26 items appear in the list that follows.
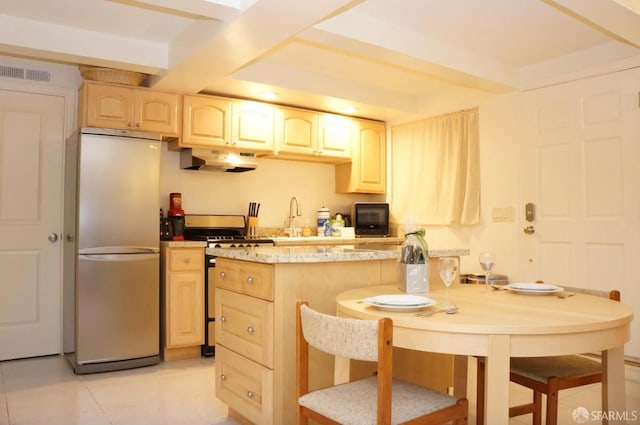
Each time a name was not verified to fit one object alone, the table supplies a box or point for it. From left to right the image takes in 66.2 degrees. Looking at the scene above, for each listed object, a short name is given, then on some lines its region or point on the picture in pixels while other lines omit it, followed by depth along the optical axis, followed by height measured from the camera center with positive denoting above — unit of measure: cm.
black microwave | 538 +0
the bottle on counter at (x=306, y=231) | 520 -13
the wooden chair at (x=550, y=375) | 192 -61
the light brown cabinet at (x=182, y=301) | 386 -67
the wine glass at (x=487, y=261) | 214 -18
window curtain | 463 +51
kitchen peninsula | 222 -47
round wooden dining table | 149 -35
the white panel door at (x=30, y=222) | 385 -5
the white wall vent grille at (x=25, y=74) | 385 +114
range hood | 427 +51
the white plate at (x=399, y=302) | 170 -29
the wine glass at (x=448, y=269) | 189 -19
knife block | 476 -8
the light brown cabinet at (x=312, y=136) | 471 +83
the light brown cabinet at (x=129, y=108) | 373 +86
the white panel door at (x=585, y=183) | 361 +30
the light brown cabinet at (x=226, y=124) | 418 +83
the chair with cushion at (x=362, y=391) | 139 -59
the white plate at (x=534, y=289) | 211 -30
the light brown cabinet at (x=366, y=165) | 531 +59
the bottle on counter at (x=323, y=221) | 521 -3
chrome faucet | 507 +5
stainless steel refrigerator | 349 -24
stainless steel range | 400 -18
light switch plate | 432 +5
